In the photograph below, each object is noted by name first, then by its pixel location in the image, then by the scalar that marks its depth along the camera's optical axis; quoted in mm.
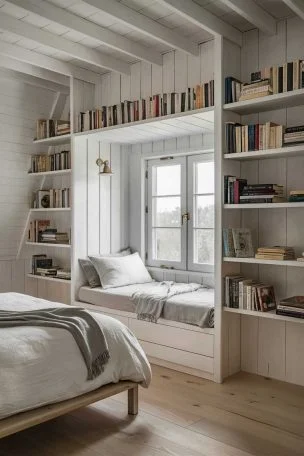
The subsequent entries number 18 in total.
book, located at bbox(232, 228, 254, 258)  3399
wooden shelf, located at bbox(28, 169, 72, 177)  4598
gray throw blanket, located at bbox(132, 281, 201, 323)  3770
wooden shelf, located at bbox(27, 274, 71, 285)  4605
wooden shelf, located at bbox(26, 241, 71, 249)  4637
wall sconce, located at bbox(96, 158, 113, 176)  4484
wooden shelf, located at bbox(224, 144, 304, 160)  3047
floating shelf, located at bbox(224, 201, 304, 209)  3061
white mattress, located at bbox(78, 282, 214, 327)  3617
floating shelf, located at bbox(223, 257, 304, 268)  3044
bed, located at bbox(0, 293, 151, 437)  2197
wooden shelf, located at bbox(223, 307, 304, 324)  3054
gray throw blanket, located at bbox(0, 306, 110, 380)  2553
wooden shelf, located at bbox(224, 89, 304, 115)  3059
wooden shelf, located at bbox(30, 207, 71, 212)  4612
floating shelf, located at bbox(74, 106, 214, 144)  3678
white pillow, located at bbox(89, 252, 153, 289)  4359
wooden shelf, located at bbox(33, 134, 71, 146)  4662
